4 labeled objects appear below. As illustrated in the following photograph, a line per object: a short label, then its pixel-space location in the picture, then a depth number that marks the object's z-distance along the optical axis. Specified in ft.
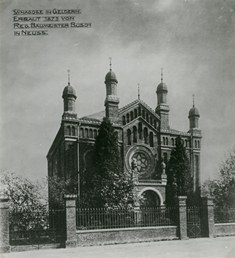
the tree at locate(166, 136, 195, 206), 100.73
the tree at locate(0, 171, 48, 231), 81.05
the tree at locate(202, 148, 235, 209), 88.74
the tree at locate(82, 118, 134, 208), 84.23
